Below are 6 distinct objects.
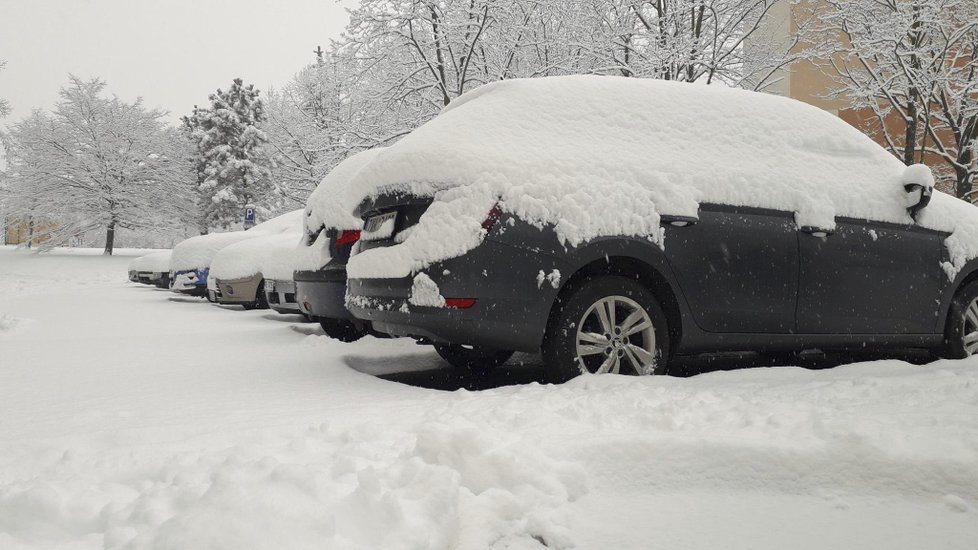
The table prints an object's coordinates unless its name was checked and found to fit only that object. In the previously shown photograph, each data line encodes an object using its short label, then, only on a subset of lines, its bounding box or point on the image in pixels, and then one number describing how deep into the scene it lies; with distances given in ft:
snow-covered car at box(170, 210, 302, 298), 39.11
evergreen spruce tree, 152.46
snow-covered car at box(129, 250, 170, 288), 59.31
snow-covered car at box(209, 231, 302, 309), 29.94
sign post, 59.56
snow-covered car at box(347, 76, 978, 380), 11.12
